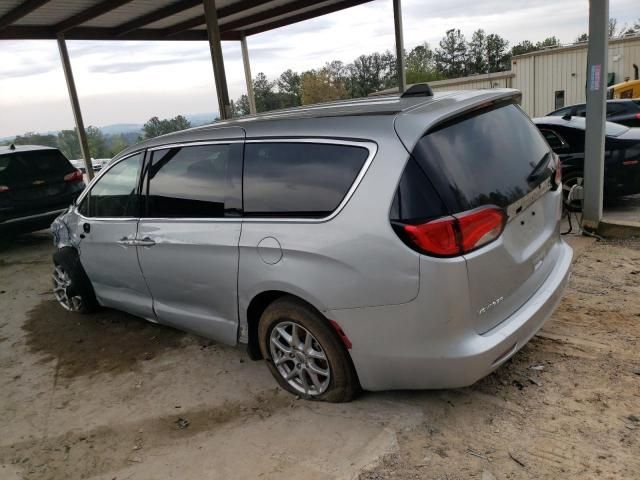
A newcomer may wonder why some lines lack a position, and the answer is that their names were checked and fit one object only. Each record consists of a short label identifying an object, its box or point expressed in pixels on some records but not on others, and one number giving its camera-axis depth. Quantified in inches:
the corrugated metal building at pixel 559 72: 897.5
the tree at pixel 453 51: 3068.4
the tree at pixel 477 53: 2906.0
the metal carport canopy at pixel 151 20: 363.6
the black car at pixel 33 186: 306.0
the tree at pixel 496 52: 2856.8
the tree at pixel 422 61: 2776.1
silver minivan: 97.0
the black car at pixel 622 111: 440.5
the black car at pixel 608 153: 272.4
